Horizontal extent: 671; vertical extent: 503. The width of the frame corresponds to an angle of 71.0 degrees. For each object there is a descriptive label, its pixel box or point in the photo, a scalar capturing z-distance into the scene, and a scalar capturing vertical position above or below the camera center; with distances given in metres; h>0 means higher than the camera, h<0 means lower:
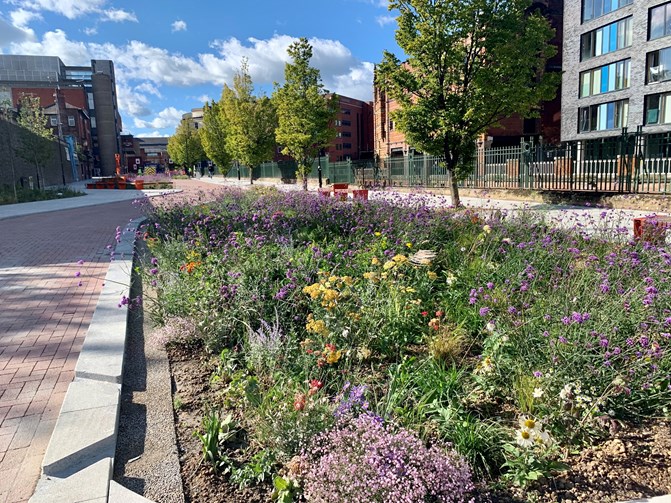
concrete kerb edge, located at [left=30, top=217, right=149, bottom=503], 2.34 -1.39
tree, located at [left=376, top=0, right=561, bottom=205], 12.91 +3.03
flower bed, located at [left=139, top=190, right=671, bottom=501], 2.29 -1.22
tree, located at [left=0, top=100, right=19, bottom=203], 27.31 +3.49
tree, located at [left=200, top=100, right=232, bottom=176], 47.59 +4.74
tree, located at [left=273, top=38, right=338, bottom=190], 26.45 +4.14
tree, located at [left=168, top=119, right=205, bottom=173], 67.79 +6.01
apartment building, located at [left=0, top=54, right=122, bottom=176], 82.62 +17.85
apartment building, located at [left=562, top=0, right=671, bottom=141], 31.69 +7.46
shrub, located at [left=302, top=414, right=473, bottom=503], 2.03 -1.30
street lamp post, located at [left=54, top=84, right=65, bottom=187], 46.37 +6.92
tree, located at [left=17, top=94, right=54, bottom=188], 26.78 +3.12
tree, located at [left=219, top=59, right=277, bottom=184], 34.84 +4.37
